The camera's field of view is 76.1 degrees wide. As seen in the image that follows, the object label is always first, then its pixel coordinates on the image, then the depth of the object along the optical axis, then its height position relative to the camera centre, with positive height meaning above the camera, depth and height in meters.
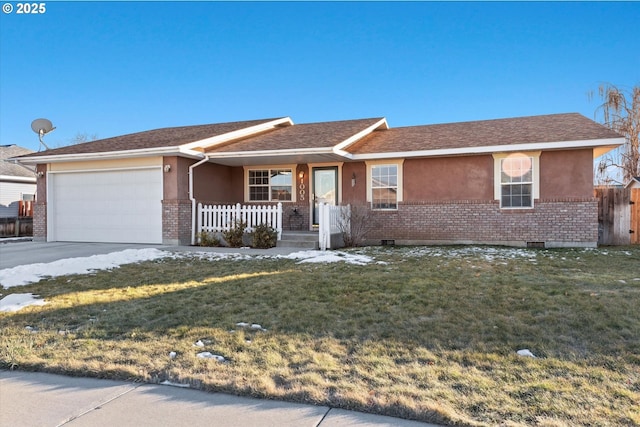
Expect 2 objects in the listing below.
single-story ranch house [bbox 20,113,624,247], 11.42 +0.96
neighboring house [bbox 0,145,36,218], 20.00 +1.29
